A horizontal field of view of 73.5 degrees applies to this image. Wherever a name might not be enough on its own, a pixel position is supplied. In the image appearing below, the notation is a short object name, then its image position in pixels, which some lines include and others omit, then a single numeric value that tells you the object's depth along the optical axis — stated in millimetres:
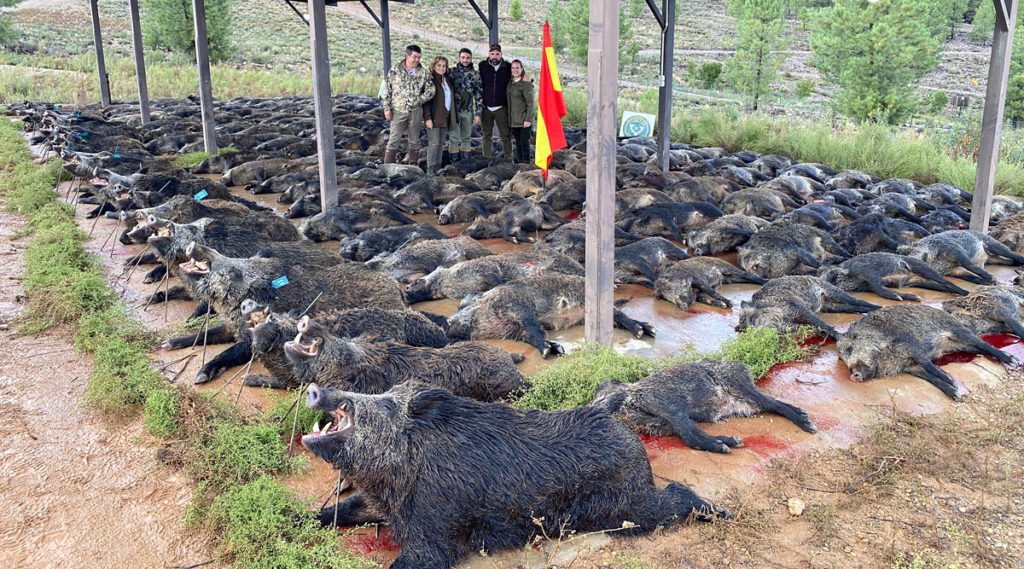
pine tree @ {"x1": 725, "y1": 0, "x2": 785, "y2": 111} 30000
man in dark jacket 12281
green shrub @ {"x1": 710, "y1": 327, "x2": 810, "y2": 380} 4797
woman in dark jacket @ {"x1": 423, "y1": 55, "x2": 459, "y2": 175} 11273
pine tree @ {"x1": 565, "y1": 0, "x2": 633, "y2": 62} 36125
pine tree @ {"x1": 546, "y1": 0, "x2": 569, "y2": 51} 41812
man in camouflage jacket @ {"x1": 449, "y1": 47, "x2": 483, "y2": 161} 12344
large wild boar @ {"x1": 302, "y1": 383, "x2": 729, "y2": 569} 2826
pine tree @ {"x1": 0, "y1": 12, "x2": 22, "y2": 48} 35581
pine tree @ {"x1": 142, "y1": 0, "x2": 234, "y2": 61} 33406
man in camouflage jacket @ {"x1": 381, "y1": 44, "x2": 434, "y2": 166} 10711
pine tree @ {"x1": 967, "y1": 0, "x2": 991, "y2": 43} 49038
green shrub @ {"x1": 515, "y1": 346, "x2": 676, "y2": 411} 4078
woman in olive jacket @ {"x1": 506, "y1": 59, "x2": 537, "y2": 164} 11969
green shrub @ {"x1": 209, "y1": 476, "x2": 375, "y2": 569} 2744
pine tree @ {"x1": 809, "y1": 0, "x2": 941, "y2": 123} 23953
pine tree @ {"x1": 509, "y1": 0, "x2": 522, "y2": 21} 53625
